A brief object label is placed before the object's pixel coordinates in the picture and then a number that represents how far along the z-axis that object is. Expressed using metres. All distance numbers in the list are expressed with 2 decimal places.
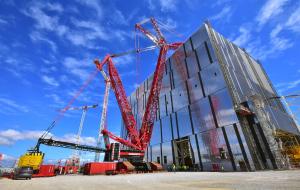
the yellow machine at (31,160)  24.62
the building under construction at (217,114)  25.09
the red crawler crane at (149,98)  46.59
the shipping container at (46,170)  28.95
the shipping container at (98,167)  32.75
